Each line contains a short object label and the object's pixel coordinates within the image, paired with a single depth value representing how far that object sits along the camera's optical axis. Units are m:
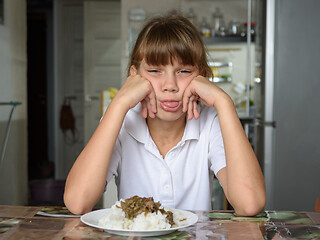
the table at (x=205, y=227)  0.69
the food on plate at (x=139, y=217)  0.69
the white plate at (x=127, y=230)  0.66
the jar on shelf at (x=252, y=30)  3.96
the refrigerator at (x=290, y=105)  1.84
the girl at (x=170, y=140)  0.97
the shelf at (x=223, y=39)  4.14
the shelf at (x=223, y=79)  4.22
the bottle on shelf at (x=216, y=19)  4.32
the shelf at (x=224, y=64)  4.29
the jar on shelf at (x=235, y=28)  4.21
